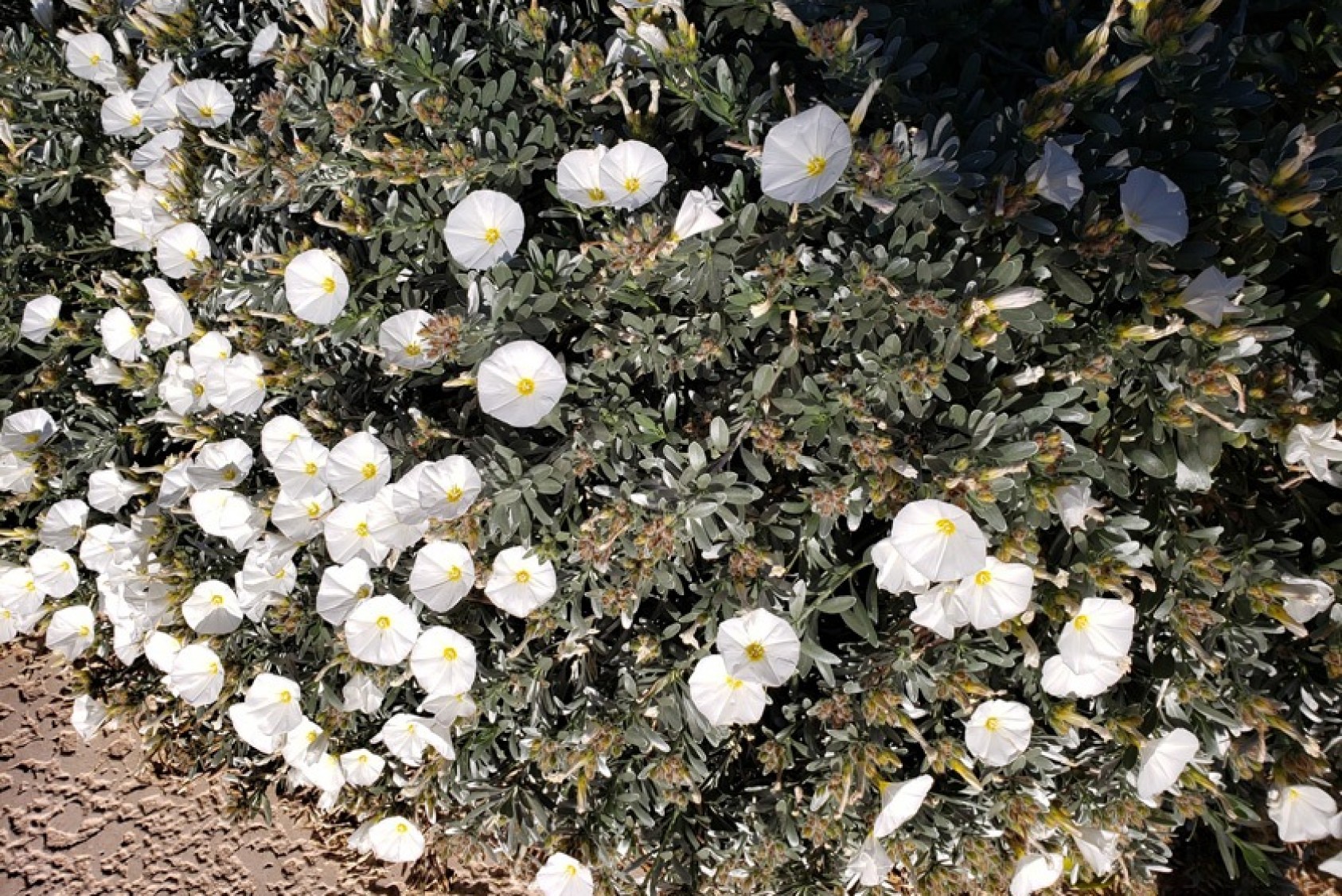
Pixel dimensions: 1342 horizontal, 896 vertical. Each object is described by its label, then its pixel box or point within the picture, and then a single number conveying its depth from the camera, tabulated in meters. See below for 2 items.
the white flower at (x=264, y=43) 0.58
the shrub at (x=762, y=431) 0.46
